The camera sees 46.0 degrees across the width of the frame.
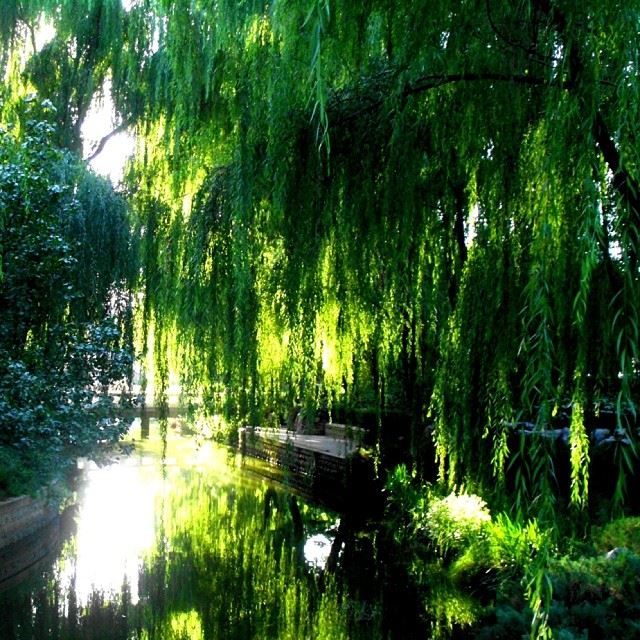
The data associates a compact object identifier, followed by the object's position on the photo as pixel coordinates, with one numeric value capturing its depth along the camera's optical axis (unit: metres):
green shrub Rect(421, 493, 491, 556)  7.63
